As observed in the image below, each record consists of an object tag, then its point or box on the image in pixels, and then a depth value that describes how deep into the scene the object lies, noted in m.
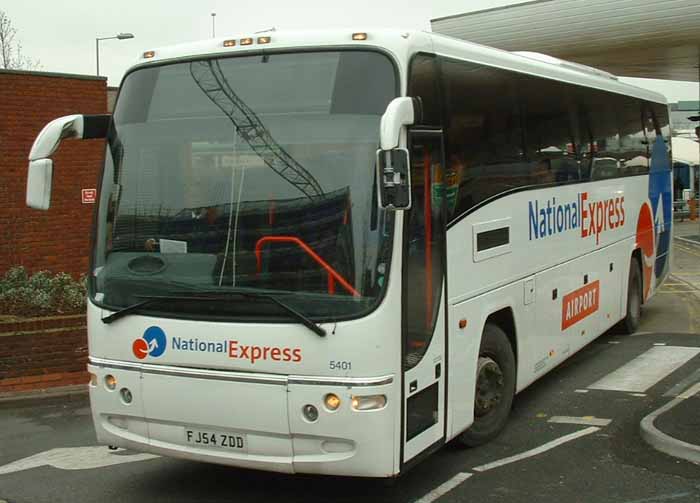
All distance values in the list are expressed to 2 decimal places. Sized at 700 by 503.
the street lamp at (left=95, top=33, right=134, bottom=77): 28.08
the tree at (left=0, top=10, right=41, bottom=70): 28.80
